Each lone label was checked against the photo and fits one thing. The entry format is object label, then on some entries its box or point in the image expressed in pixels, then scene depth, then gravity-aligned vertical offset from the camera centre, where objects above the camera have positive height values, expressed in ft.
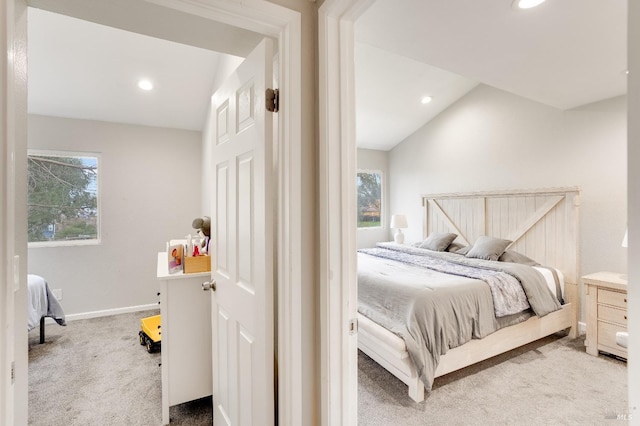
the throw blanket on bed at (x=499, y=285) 7.82 -2.04
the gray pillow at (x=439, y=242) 13.10 -1.32
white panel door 3.76 -0.51
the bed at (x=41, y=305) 8.73 -2.87
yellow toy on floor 8.68 -3.66
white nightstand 7.91 -2.77
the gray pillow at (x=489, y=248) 10.87 -1.37
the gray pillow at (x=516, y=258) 10.61 -1.71
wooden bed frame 6.98 -1.06
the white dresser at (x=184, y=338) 5.93 -2.63
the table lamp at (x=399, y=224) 16.25 -0.62
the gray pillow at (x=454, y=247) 13.15 -1.57
